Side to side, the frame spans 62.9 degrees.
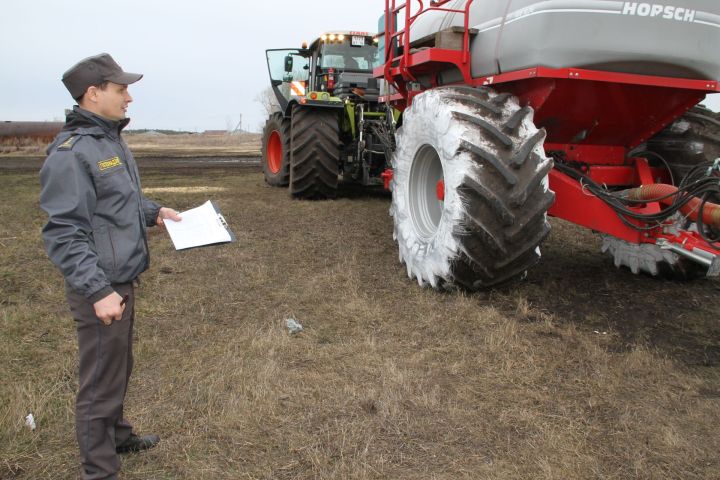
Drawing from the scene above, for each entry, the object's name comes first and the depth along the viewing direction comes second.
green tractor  8.37
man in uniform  2.07
